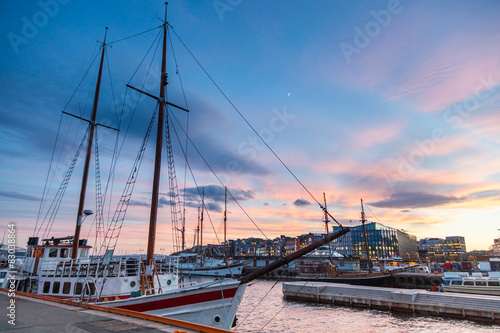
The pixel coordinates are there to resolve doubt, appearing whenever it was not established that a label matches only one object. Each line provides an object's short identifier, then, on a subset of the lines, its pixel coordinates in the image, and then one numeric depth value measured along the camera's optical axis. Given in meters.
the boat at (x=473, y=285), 33.25
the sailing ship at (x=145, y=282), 12.60
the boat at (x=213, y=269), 79.94
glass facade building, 178.75
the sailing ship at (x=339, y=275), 51.56
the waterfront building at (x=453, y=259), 155.31
